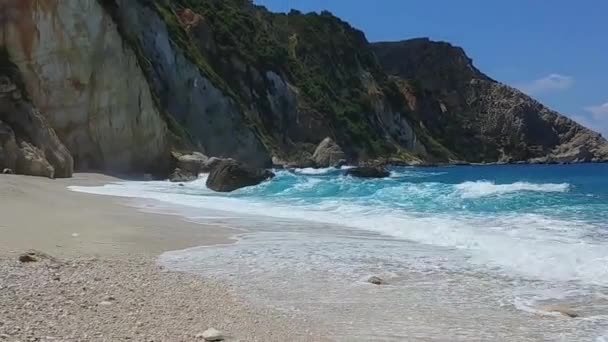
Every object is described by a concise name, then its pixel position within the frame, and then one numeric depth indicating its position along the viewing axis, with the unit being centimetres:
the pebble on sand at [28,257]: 766
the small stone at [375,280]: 805
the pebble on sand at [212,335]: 542
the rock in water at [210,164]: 3694
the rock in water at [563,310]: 661
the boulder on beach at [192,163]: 3716
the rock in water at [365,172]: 4097
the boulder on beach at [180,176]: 3470
